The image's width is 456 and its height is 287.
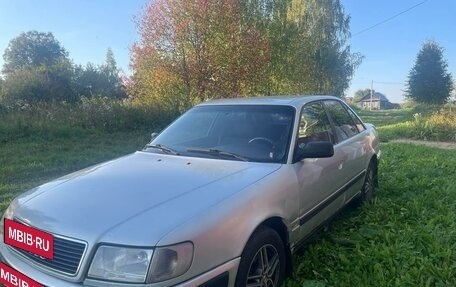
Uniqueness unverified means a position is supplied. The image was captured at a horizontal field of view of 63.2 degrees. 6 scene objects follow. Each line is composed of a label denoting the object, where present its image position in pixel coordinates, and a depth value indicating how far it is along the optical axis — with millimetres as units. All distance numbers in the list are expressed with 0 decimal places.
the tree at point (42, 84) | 22000
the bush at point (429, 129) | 11023
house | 78225
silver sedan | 1820
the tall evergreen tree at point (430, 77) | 29906
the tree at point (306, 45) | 17594
